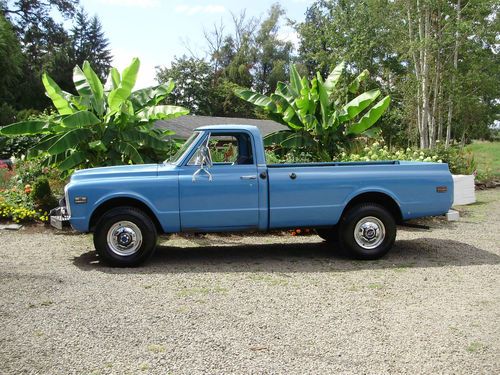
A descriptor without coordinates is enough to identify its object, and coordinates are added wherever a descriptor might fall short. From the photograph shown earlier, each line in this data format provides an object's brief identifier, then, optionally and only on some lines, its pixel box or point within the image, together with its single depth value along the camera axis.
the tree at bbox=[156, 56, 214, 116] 52.56
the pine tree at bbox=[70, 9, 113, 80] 54.25
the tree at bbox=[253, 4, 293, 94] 57.44
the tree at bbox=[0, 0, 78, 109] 49.31
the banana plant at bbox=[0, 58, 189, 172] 10.02
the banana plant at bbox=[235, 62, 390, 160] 11.34
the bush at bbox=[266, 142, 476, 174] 11.70
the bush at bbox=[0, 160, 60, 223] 10.32
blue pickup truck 6.89
